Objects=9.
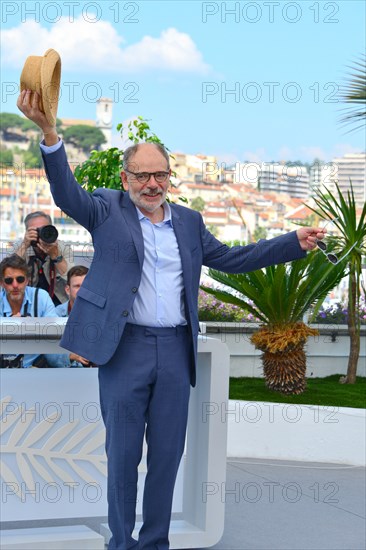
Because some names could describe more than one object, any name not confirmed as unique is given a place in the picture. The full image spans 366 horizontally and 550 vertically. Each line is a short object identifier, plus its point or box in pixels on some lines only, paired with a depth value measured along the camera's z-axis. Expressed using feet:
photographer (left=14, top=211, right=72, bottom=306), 20.53
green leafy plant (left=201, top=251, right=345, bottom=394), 24.90
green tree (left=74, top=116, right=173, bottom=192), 32.30
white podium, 14.60
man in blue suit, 12.47
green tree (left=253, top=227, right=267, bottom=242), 356.05
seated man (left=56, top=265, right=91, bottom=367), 17.97
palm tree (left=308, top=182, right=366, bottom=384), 25.55
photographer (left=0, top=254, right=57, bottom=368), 17.75
